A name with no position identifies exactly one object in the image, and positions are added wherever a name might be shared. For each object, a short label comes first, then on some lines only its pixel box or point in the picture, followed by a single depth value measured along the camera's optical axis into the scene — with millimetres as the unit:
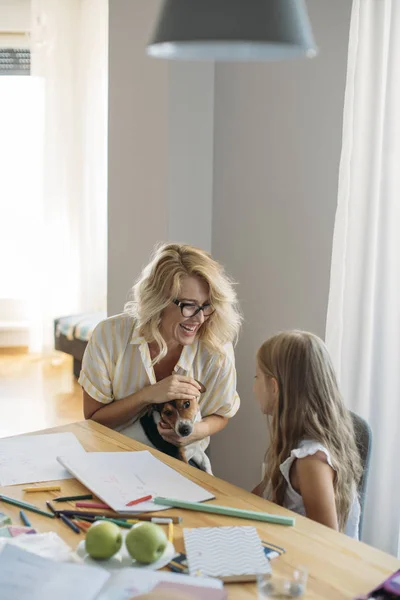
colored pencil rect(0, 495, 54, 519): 1771
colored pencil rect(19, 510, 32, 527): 1722
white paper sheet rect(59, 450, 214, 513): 1831
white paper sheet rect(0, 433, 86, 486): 1967
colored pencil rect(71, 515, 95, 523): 1735
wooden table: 1487
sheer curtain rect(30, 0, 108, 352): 5980
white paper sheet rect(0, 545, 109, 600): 1377
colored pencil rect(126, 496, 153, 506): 1795
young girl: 1924
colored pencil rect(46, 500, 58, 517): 1771
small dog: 2350
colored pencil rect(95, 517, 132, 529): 1699
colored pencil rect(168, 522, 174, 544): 1644
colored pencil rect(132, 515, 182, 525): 1719
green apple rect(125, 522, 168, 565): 1513
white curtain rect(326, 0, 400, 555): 2457
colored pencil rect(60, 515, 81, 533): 1690
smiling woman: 2418
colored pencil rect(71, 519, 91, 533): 1695
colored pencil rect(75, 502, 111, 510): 1790
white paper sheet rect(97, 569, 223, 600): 1416
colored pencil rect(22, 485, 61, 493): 1891
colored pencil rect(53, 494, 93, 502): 1840
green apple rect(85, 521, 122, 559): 1518
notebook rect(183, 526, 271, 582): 1515
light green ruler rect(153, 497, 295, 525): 1734
